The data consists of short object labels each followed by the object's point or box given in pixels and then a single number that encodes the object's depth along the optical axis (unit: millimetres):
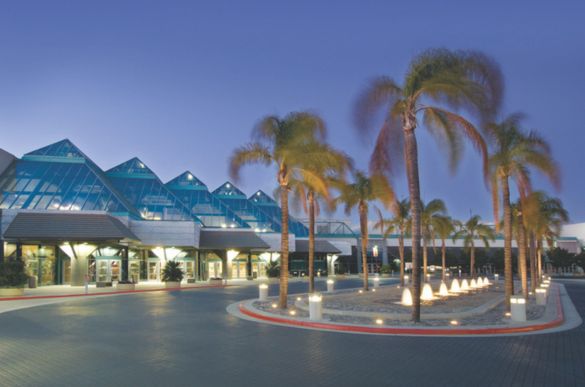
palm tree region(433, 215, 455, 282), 49656
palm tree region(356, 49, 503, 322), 15188
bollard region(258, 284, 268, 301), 24266
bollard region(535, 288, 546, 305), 22369
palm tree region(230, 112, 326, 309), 20984
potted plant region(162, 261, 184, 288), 39406
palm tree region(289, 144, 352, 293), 21500
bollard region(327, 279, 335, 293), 33456
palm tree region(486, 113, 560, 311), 20844
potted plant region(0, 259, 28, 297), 29266
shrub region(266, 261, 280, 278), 51938
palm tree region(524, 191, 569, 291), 31750
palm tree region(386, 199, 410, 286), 43759
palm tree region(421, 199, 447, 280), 47562
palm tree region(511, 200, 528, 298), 24694
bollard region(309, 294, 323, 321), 16150
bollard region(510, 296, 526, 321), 15375
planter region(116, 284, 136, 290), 34406
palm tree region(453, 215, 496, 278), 54600
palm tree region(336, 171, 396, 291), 34219
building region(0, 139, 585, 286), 36688
